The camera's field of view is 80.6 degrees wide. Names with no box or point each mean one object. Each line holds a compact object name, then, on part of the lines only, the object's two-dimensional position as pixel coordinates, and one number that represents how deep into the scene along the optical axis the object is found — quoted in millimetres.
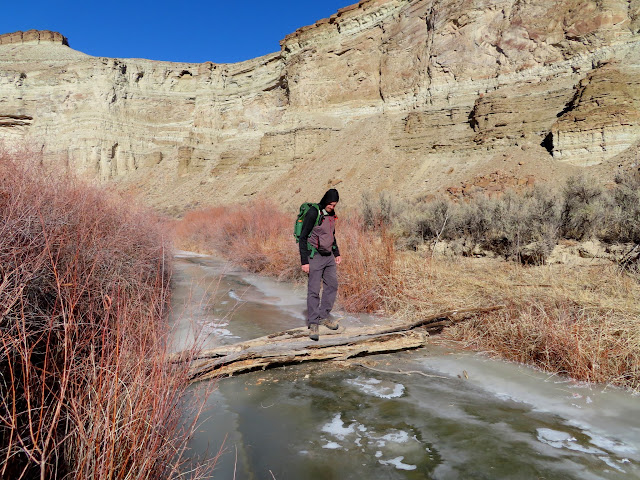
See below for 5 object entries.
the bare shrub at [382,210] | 11546
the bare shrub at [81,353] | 1405
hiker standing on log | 4258
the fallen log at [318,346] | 3369
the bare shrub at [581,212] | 7281
